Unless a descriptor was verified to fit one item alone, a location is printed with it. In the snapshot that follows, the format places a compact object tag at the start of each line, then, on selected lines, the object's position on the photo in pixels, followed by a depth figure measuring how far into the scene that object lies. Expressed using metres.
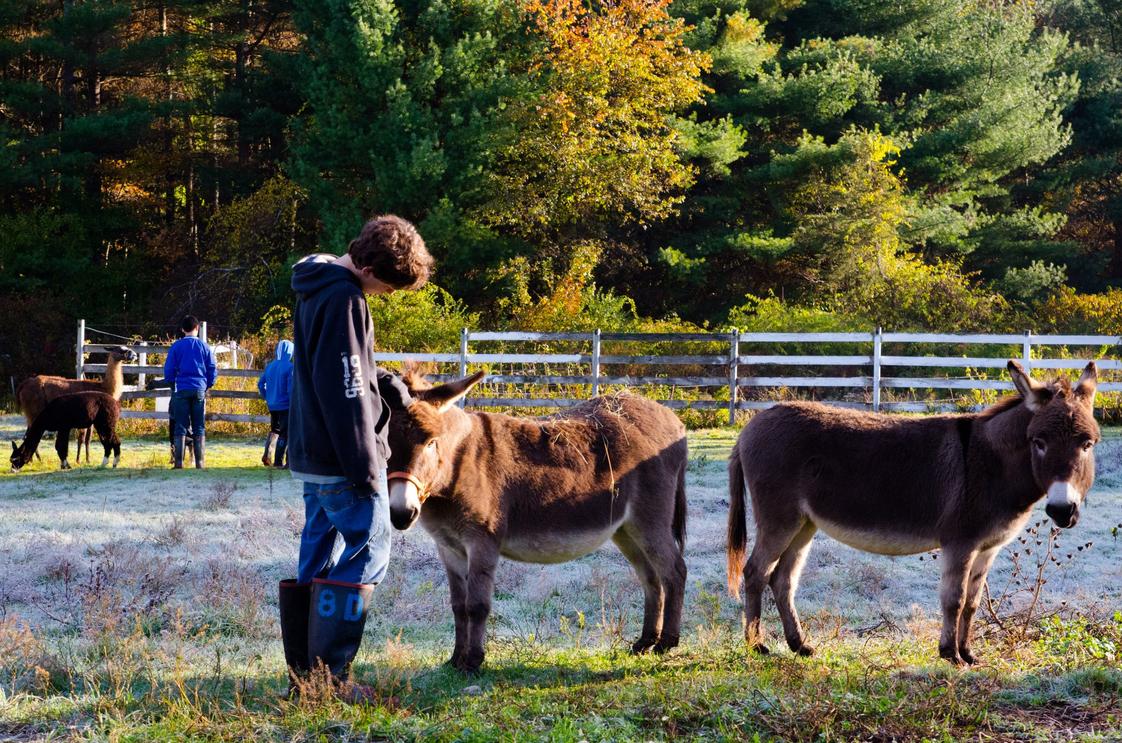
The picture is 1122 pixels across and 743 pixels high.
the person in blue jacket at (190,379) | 14.26
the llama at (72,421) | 14.89
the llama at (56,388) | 16.61
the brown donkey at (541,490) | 5.85
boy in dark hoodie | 4.84
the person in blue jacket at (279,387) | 13.33
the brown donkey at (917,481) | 6.23
